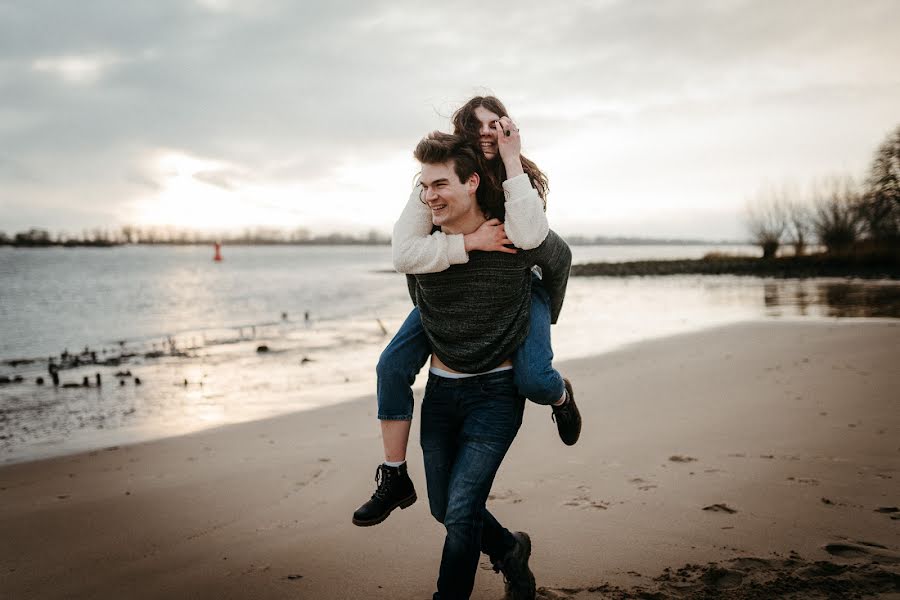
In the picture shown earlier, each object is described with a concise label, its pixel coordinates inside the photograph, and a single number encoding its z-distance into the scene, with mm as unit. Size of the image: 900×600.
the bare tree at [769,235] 44938
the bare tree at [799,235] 42369
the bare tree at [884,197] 33562
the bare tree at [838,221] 38375
